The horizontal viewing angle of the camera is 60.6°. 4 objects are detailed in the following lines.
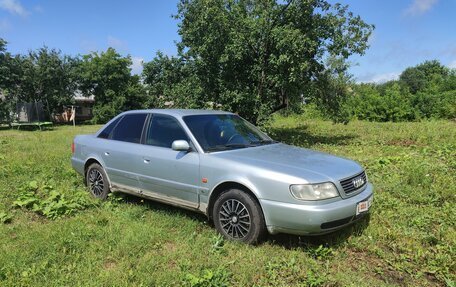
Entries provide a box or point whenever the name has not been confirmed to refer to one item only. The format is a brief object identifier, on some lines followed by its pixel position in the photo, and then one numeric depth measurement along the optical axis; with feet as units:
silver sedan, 13.42
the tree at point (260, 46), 36.70
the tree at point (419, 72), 217.64
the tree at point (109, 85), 103.14
